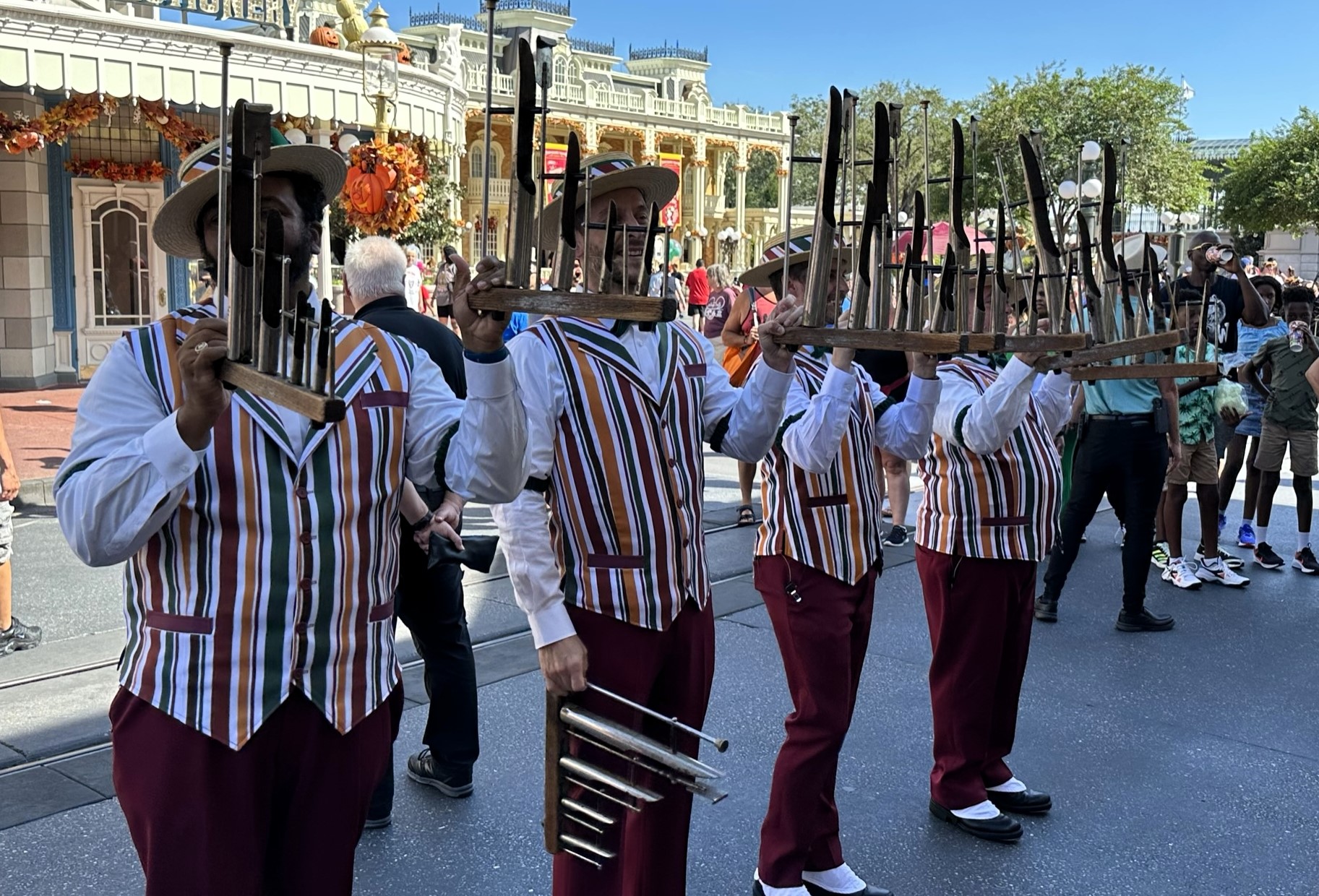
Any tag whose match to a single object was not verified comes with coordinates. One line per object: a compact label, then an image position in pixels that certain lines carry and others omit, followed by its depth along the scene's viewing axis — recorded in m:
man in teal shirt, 6.93
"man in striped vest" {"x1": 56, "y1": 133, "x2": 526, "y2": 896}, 2.28
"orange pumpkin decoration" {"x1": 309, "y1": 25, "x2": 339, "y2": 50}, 15.32
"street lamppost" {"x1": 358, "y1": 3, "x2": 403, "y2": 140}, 13.51
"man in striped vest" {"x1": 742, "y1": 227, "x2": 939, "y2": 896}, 3.69
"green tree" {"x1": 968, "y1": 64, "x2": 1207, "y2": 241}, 38.50
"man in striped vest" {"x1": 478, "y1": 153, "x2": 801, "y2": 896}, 2.99
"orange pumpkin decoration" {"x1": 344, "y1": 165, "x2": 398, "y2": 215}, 11.16
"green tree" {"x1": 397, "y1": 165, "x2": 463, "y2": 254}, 18.09
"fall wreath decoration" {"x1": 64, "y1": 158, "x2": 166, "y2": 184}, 16.12
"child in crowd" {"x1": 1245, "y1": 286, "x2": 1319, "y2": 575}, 8.45
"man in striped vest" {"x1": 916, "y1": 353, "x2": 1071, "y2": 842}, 4.34
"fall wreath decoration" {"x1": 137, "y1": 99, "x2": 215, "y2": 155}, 14.55
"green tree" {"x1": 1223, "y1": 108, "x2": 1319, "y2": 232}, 39.75
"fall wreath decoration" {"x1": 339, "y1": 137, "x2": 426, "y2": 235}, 11.22
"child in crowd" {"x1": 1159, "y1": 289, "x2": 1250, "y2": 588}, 8.09
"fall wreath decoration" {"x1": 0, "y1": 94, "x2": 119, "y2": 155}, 13.44
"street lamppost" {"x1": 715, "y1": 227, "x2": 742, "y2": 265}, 31.58
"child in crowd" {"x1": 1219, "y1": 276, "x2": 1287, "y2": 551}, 8.85
